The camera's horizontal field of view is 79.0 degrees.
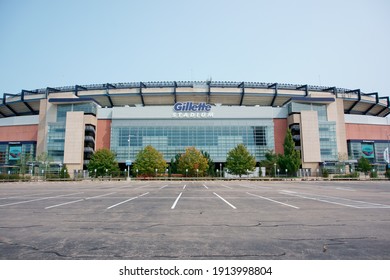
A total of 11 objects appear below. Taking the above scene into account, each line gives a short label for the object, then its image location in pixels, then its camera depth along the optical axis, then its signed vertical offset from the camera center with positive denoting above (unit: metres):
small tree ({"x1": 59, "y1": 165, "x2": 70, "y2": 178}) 65.54 -1.13
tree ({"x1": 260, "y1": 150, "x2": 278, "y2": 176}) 73.38 +1.71
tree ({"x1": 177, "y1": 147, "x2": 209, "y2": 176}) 67.19 +1.18
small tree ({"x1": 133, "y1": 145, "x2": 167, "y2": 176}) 67.56 +1.56
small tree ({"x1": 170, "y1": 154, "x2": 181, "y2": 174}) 72.96 +1.32
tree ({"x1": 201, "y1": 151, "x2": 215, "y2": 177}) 73.29 +1.08
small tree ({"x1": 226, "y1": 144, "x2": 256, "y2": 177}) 66.94 +1.60
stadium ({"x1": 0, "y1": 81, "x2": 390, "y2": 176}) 79.94 +15.44
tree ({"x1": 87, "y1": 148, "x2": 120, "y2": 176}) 70.12 +1.68
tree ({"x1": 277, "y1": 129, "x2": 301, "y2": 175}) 67.81 +2.67
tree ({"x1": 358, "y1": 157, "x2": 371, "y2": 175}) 77.00 +0.59
